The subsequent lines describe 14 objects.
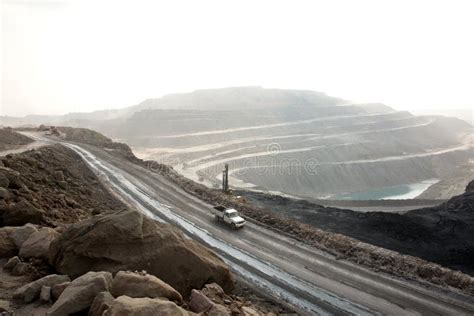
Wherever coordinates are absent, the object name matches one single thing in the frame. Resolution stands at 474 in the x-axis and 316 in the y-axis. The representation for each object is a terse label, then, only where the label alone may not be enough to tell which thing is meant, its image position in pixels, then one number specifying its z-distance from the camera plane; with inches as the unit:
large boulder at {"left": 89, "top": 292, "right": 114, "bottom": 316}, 350.9
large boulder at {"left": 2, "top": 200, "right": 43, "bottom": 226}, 595.5
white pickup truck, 1211.2
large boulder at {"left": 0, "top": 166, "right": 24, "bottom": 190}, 761.4
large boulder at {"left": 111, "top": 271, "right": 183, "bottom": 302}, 398.9
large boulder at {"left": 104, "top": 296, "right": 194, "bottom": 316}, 320.5
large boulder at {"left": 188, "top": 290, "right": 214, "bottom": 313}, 433.1
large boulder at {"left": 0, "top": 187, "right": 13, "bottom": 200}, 665.0
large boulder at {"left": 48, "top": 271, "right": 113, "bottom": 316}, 364.8
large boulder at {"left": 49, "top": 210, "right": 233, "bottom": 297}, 480.7
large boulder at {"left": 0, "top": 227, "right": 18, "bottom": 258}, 510.0
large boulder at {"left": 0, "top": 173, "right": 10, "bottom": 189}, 722.0
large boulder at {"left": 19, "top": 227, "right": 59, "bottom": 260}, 501.4
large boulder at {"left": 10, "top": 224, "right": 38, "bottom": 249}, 526.3
